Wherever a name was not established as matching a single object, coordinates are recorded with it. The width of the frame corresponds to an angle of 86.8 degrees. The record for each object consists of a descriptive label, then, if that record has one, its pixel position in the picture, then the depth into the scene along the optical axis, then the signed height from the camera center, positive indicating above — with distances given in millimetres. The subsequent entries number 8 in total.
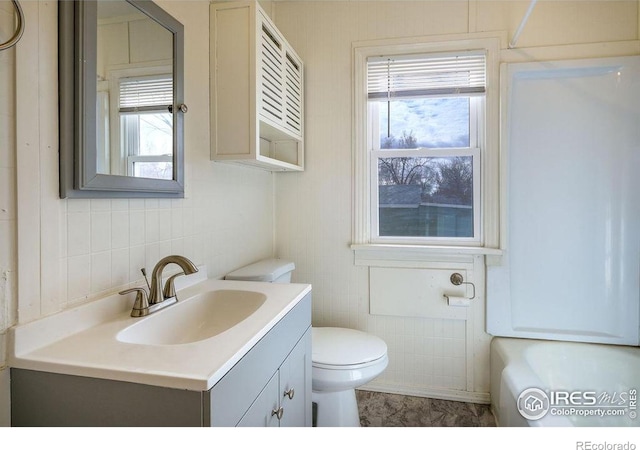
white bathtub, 1396 -746
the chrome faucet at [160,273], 1036 -163
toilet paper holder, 1927 -346
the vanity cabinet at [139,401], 644 -369
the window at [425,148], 1935 +427
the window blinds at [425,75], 1933 +846
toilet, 1487 -651
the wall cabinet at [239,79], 1398 +596
